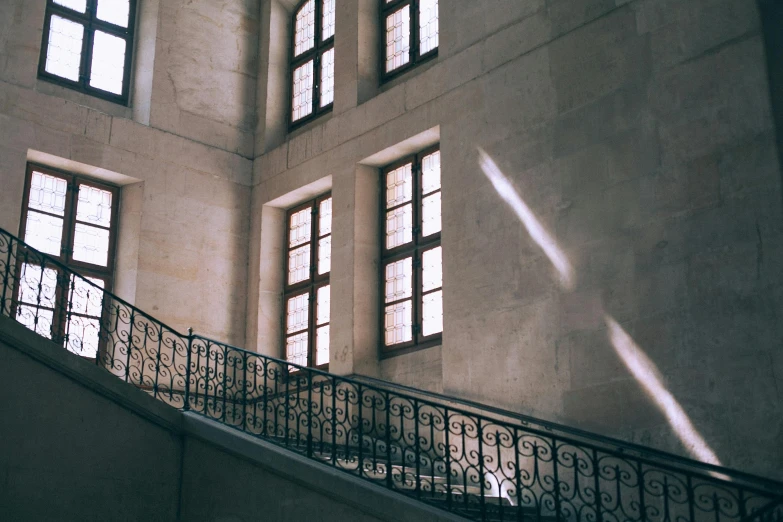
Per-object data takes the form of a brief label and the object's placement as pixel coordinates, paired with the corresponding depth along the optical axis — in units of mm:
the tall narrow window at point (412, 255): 11781
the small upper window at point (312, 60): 14258
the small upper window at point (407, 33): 12789
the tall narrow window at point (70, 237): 12367
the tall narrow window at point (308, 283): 13164
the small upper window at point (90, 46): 13281
